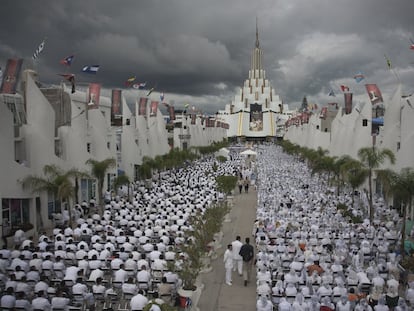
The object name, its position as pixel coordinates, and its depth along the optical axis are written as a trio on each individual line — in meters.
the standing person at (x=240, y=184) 29.23
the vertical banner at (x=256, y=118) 112.28
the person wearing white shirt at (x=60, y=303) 8.40
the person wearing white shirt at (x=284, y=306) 8.38
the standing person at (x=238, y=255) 11.72
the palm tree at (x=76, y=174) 18.74
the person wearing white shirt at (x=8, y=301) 8.44
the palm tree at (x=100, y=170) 20.94
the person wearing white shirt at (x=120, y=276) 9.86
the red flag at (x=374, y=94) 22.55
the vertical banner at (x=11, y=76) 16.92
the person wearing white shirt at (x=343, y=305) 8.47
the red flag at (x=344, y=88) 30.33
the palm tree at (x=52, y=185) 16.70
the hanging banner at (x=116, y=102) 27.94
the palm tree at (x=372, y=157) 18.58
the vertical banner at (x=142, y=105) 34.22
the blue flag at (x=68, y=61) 21.31
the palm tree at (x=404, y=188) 13.98
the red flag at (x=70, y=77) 21.32
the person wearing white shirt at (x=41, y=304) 8.34
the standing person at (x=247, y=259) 11.37
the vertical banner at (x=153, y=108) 37.66
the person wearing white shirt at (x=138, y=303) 8.07
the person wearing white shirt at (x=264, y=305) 8.46
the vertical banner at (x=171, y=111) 46.16
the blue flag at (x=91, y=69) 22.66
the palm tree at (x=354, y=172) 20.44
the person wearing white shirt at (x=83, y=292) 8.98
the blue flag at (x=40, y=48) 19.82
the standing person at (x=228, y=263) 11.27
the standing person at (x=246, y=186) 29.48
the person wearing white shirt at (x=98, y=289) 9.21
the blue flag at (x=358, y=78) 26.16
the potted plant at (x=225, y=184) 24.11
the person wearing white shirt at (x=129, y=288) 9.26
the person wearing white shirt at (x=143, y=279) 9.87
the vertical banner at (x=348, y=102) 30.91
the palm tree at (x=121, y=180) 23.31
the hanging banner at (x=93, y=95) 22.70
